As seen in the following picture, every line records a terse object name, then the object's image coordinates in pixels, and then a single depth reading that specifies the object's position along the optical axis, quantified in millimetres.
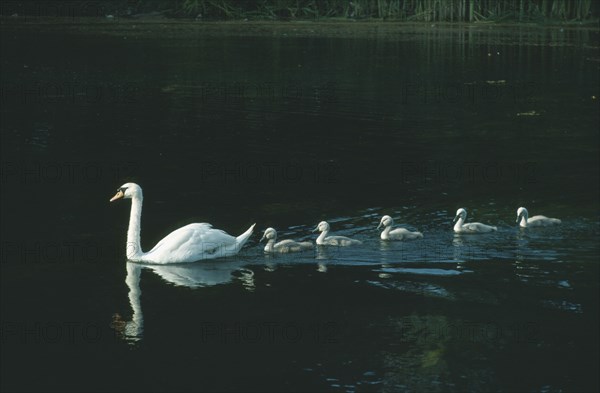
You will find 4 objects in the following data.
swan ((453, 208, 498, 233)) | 16125
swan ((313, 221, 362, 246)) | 15523
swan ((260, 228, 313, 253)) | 15336
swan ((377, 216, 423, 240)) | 15734
